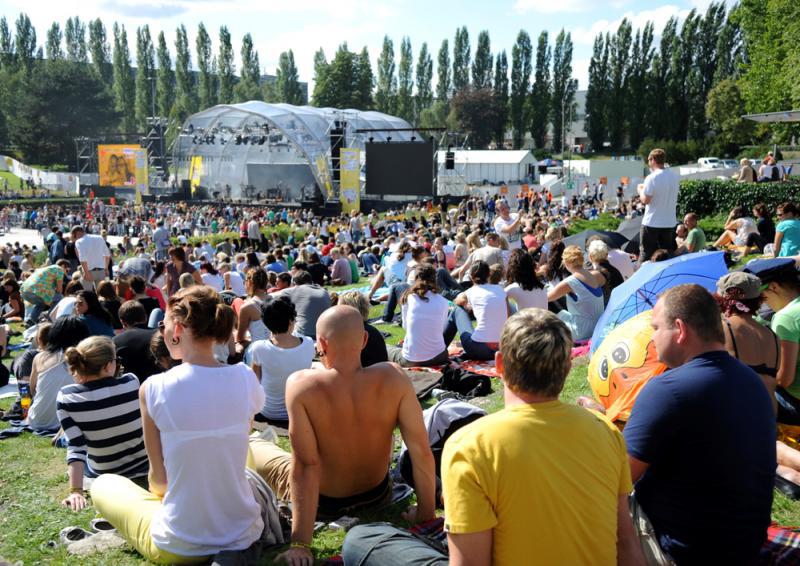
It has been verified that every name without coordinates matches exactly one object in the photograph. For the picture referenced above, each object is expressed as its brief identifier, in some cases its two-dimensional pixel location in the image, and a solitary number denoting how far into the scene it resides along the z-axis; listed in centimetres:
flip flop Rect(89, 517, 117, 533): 363
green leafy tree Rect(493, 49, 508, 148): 7094
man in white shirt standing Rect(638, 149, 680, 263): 814
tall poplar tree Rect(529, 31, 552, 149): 6925
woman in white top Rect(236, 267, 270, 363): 689
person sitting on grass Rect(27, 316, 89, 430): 538
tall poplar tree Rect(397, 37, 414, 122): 7725
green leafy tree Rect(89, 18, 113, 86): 7850
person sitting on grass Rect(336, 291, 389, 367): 485
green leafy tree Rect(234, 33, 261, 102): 7462
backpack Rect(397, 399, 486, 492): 371
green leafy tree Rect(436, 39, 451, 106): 7944
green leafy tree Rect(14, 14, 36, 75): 7519
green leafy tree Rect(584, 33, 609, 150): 6419
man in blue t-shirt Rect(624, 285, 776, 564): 240
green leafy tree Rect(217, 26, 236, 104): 7588
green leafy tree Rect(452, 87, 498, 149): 6956
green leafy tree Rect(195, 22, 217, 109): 7488
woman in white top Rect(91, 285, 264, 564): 286
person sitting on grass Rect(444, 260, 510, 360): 684
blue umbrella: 523
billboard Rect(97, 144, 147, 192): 4484
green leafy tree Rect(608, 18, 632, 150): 6269
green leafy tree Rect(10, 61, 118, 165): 6197
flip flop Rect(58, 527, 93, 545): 365
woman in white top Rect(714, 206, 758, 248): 1216
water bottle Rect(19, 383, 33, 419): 622
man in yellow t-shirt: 195
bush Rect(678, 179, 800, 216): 1701
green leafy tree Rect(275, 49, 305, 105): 7638
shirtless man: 303
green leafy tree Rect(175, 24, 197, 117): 7292
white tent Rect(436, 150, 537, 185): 4931
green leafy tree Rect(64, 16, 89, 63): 8006
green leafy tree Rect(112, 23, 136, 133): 7256
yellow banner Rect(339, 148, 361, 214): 3234
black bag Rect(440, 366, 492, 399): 596
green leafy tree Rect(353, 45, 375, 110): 6981
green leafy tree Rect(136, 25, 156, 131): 7255
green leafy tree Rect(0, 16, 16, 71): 7431
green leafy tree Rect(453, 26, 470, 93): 7731
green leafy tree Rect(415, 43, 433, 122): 8006
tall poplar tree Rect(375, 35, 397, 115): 7788
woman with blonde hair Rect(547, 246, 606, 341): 698
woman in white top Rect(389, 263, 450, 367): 660
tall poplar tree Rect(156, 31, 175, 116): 7344
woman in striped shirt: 393
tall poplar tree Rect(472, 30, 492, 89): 7575
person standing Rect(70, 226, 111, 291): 1084
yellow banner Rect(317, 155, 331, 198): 3594
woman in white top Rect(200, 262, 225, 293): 1025
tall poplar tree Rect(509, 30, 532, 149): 7050
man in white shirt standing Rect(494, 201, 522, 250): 1219
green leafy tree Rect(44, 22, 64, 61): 7881
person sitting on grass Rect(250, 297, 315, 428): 489
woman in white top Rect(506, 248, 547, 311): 704
